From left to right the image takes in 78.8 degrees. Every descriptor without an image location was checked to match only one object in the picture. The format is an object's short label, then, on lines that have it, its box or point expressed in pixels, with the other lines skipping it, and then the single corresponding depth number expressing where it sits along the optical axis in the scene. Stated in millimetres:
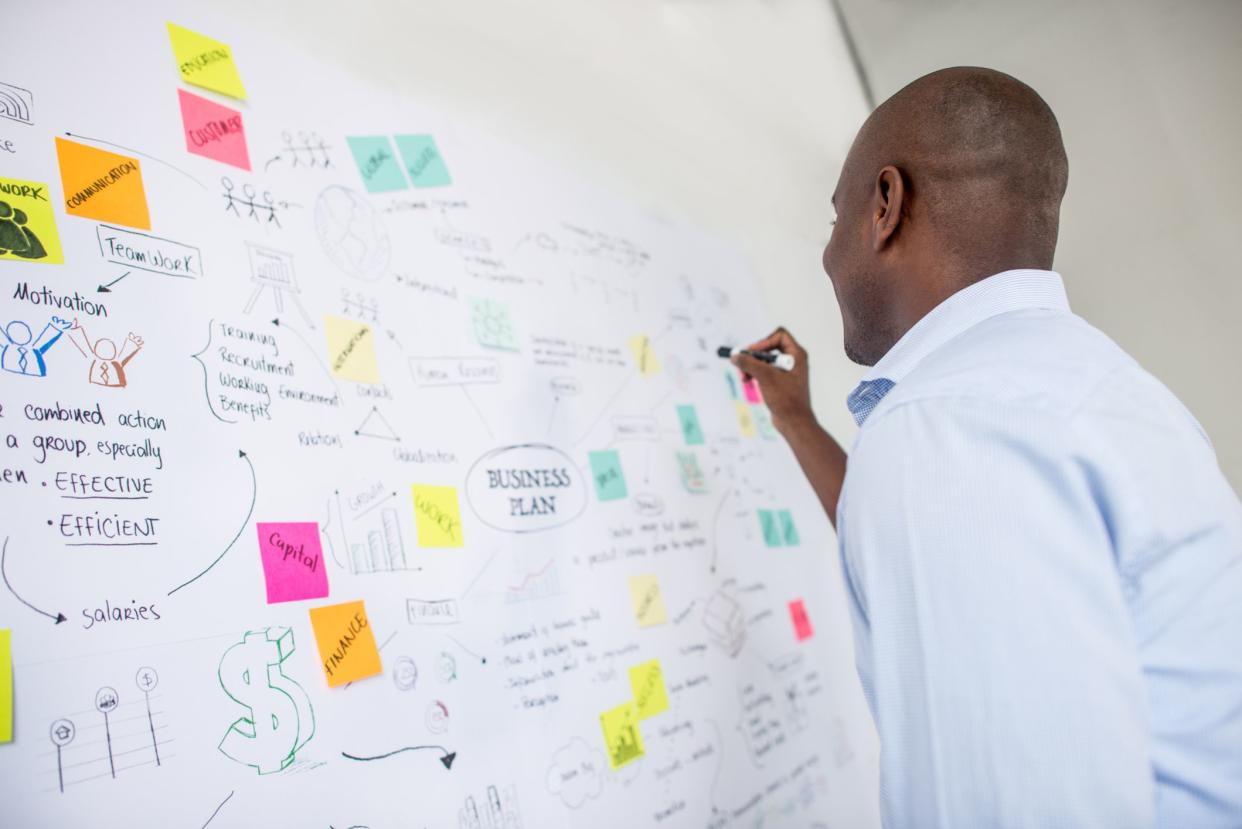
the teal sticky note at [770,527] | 1414
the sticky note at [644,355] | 1261
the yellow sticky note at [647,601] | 1098
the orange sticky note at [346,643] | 743
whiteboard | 621
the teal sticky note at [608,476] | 1108
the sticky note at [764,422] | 1496
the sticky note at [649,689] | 1053
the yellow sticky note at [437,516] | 867
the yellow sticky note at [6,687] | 547
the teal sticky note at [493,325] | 1015
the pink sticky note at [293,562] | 723
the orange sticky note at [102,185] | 682
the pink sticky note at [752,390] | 1495
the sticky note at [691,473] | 1267
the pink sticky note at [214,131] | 791
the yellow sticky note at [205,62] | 803
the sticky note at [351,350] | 844
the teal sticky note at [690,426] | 1305
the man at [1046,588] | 523
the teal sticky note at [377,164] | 945
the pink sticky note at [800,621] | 1417
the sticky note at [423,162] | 1004
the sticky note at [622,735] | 993
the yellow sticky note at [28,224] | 632
